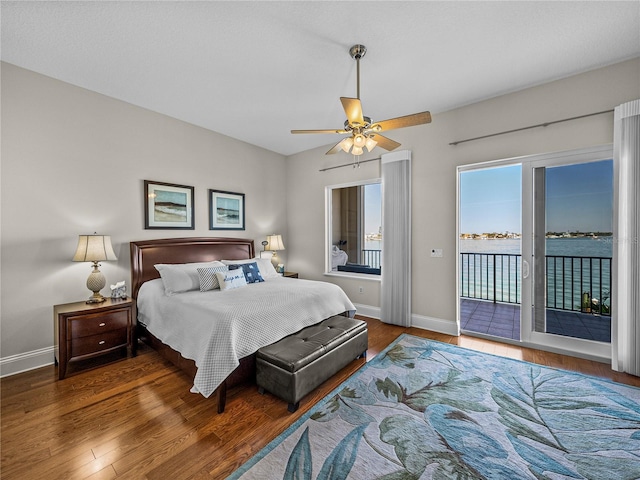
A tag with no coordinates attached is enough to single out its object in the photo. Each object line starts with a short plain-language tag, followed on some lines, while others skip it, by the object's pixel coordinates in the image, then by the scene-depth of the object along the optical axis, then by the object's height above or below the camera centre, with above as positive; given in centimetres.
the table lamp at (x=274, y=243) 494 -11
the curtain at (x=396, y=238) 402 -1
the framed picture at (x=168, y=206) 362 +44
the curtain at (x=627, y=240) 258 -3
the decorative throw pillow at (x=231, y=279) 325 -52
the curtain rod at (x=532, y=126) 282 +128
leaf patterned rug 158 -133
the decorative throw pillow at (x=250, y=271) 367 -47
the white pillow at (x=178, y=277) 317 -48
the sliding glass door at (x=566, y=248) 290 -12
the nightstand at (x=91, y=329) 258 -94
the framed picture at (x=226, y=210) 436 +45
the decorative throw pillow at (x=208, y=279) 325 -51
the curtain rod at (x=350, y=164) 443 +126
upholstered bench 209 -103
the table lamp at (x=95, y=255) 281 -18
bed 211 -74
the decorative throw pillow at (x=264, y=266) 401 -45
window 486 +13
